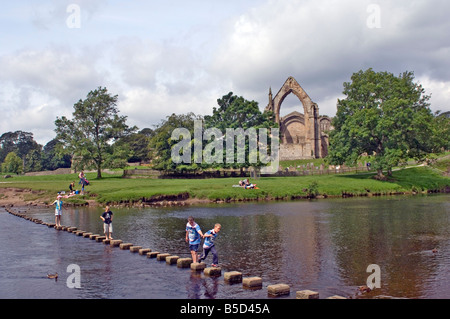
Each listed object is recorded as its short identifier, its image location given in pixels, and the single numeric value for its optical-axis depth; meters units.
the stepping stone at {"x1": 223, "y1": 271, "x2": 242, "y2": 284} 15.19
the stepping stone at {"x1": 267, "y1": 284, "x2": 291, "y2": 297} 13.42
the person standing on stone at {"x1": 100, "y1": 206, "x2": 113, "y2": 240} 24.95
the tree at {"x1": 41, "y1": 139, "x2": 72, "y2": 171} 137.25
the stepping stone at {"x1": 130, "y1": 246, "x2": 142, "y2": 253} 21.44
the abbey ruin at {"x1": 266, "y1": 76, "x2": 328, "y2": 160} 106.50
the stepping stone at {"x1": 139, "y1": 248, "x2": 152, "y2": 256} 20.61
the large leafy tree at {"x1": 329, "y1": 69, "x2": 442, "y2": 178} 60.16
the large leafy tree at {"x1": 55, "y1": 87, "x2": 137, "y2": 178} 72.19
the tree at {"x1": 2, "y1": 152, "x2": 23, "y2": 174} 119.69
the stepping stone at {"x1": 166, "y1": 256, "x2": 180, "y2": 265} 18.47
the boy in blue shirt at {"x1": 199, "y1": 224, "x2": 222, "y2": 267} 17.11
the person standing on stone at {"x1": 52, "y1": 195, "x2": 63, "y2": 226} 30.97
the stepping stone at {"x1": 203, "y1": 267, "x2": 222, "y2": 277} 16.35
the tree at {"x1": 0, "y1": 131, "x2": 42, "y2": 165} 167.00
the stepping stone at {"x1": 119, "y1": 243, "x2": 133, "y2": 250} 22.25
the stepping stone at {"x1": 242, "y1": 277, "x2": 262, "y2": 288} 14.42
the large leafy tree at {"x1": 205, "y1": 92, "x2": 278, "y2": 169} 70.62
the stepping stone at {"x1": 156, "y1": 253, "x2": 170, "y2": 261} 19.24
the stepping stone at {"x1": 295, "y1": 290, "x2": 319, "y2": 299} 12.58
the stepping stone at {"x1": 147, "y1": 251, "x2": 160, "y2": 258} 19.92
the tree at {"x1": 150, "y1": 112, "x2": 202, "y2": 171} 73.00
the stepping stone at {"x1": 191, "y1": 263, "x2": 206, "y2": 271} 17.25
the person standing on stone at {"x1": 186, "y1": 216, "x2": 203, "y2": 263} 17.94
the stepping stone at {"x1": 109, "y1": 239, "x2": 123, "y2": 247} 23.22
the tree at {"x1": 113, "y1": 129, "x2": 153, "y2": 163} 126.94
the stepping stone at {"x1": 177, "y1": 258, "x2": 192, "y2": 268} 17.81
